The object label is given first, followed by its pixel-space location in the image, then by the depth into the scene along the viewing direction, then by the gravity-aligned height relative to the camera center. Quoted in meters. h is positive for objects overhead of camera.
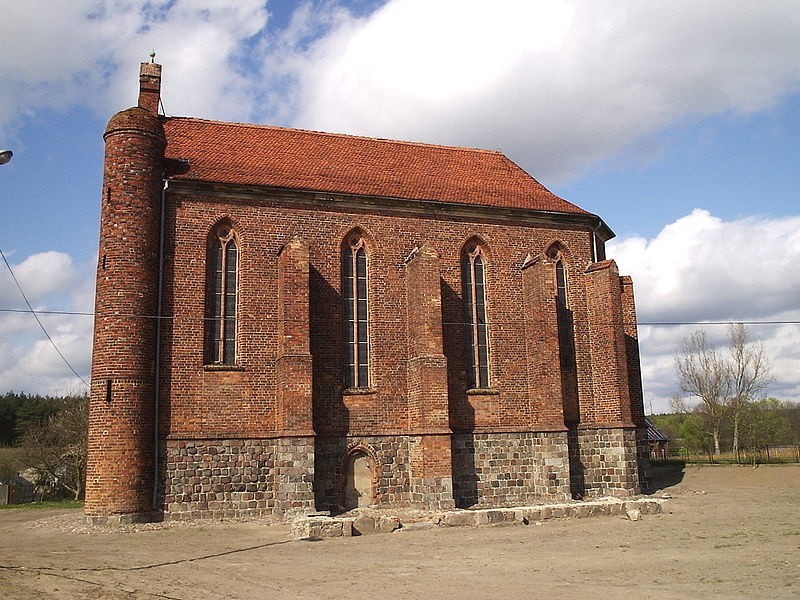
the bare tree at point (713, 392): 51.81 +1.26
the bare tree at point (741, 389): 50.62 +1.34
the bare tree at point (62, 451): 34.03 -1.13
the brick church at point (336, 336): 17.78 +2.30
